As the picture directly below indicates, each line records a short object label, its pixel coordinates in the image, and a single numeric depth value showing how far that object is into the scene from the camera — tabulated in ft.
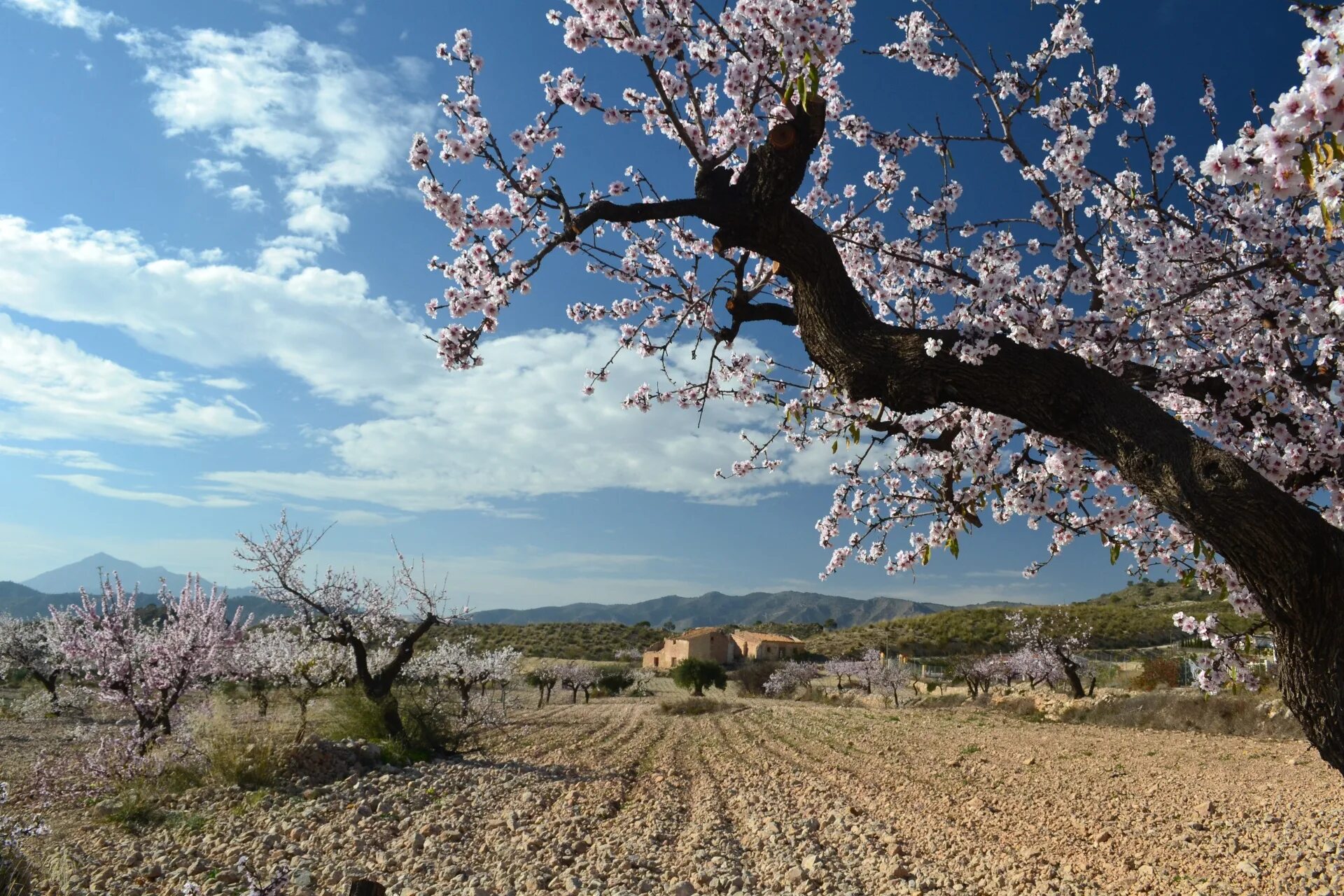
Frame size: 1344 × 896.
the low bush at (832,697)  83.04
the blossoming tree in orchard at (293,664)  56.54
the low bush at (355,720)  37.70
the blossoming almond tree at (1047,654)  68.54
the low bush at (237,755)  27.76
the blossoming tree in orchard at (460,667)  69.26
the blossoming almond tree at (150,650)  31.89
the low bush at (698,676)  107.34
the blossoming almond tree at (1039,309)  9.60
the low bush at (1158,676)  67.92
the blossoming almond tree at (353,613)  39.22
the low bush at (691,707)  69.97
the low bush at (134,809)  23.32
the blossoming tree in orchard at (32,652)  76.84
